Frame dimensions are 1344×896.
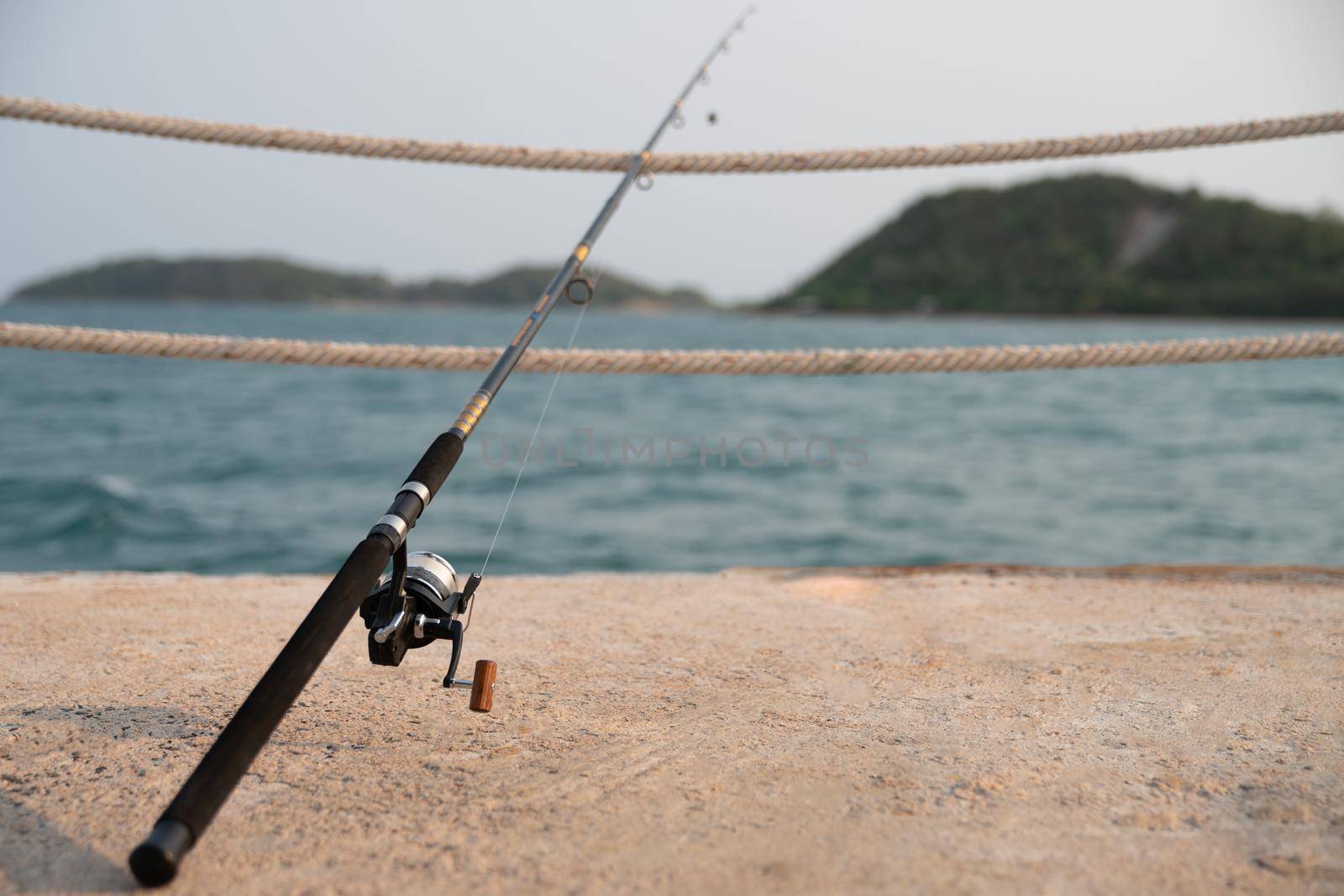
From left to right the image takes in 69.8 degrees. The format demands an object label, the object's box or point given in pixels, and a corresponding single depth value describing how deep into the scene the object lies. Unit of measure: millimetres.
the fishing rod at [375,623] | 1019
